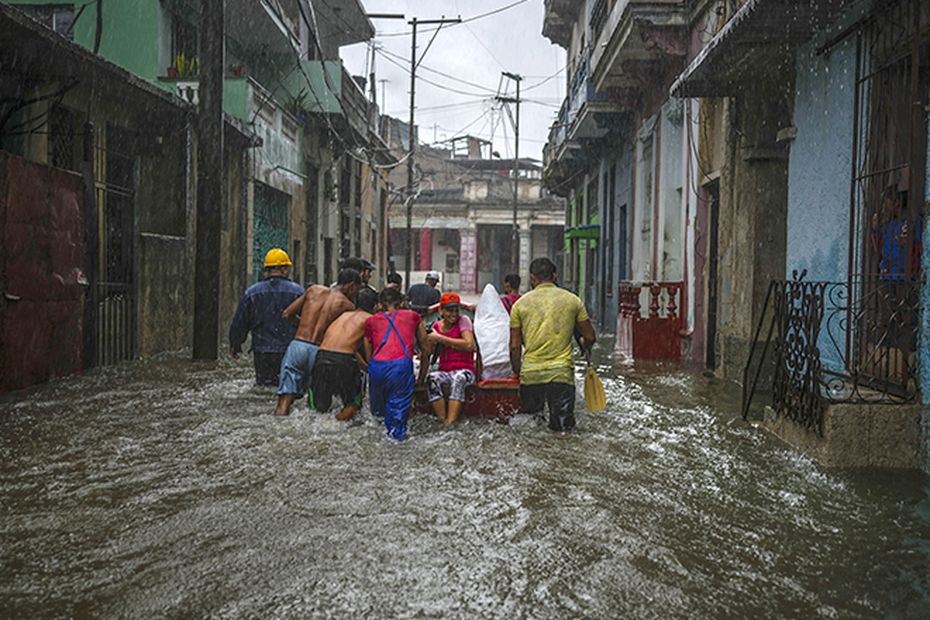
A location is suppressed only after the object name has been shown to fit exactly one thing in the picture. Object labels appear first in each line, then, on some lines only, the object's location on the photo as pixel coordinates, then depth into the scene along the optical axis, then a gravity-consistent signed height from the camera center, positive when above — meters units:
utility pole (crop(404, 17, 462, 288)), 31.48 +6.90
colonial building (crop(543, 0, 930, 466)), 6.26 +1.00
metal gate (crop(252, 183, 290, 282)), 19.20 +1.22
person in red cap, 7.67 -0.71
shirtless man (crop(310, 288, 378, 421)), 7.45 -0.74
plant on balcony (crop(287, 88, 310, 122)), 22.36 +4.34
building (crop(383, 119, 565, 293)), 47.84 +2.72
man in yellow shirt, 7.27 -0.53
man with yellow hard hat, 8.97 -0.40
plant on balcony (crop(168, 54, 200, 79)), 15.35 +3.58
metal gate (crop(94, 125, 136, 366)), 11.23 +0.34
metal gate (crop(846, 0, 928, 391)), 6.16 +0.72
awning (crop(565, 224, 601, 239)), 24.94 +1.37
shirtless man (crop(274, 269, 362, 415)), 7.86 -0.50
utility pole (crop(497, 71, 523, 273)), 44.91 +4.93
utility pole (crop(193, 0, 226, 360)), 10.89 +1.15
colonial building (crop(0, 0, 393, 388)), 10.26 +2.12
